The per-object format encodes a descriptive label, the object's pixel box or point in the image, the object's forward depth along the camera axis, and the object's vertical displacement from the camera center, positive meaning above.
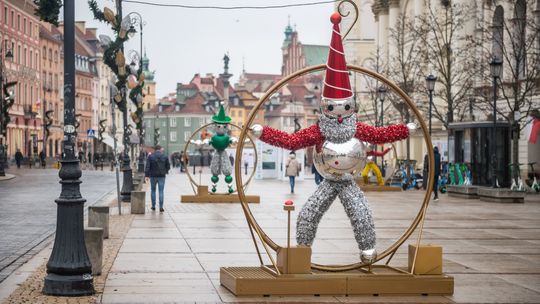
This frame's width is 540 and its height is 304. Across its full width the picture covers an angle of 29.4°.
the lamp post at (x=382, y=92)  47.88 +3.16
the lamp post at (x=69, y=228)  11.59 -0.77
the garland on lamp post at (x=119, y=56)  31.22 +3.35
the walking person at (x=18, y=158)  82.67 +0.20
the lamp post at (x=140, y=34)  33.25 +4.44
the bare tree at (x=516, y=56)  40.06 +4.44
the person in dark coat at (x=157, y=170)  27.52 -0.26
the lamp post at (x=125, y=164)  31.86 -0.12
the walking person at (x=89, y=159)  106.00 +0.15
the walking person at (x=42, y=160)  84.75 +0.04
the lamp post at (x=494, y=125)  33.75 +1.18
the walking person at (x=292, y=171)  40.41 -0.43
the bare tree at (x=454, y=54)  49.47 +5.49
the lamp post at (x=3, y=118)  63.15 +2.84
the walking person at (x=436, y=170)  34.25 -0.40
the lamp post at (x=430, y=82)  40.00 +3.04
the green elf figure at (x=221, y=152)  33.88 +0.28
